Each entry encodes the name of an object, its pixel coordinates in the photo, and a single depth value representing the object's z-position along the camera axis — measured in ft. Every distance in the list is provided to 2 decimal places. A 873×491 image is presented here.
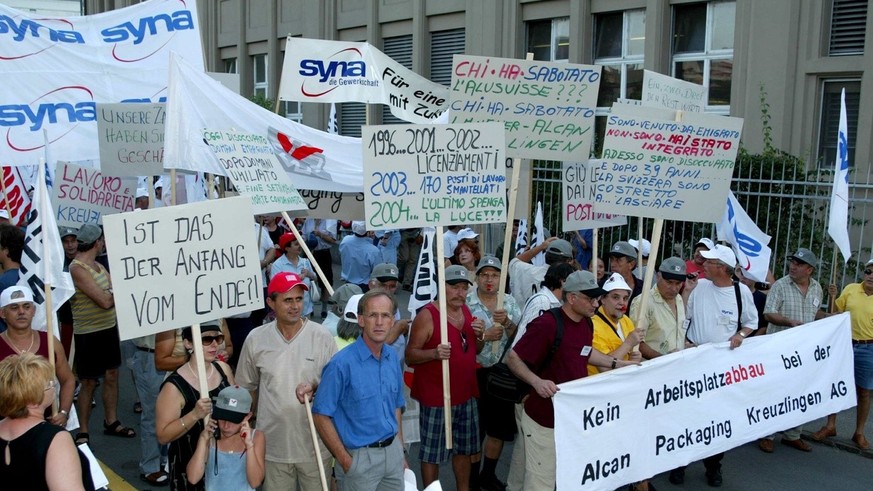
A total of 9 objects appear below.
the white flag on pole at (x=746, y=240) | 27.68
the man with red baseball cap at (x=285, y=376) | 16.30
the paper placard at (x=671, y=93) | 27.48
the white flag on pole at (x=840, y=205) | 26.43
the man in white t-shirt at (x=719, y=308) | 23.62
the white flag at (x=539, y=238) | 32.42
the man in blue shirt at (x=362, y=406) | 15.58
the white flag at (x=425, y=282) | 23.68
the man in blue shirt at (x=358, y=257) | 37.63
